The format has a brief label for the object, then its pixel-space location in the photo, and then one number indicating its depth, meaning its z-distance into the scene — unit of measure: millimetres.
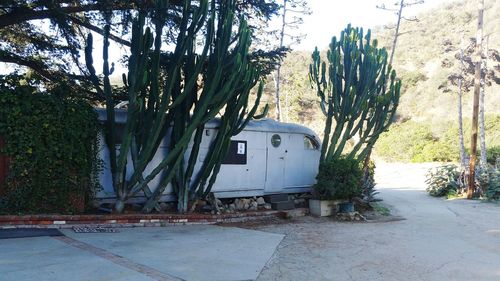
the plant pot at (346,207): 11539
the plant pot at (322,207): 11570
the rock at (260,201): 11518
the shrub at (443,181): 18047
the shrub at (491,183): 16281
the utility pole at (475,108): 16359
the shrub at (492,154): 24802
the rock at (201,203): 10530
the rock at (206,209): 10367
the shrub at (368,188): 13316
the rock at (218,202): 10539
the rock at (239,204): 11086
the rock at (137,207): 9480
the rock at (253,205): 11238
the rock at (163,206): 9884
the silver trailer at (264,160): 10445
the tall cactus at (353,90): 12633
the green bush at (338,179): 11352
